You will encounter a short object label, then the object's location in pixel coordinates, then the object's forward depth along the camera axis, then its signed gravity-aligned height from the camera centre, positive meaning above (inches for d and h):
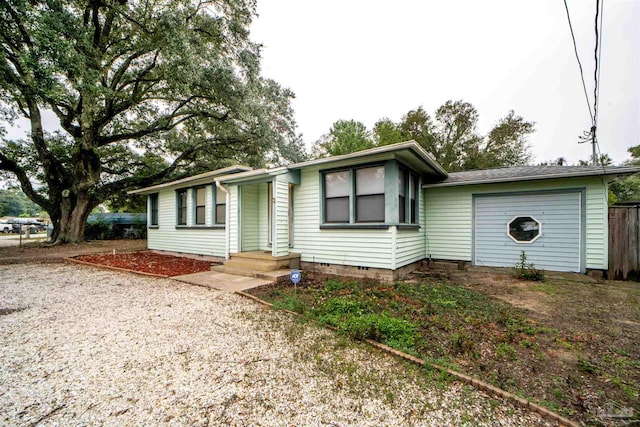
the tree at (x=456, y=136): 819.1 +257.5
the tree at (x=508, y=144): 782.5 +217.5
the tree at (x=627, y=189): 758.5 +79.7
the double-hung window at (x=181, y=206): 382.4 +13.4
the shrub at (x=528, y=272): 231.1 -51.9
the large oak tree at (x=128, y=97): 331.0 +192.0
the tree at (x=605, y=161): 950.4 +206.8
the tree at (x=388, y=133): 834.2 +279.1
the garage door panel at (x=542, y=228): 237.0 -14.7
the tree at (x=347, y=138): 1000.9 +314.1
